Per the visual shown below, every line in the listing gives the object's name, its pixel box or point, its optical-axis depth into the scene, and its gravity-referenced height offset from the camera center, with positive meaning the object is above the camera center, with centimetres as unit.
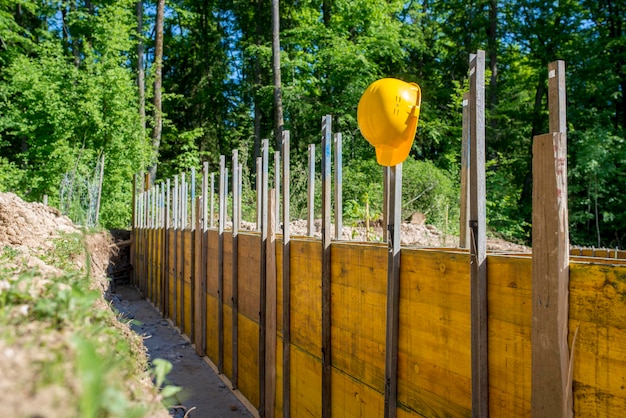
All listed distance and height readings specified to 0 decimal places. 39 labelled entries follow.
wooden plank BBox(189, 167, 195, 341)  1046 -57
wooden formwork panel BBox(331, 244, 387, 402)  401 -58
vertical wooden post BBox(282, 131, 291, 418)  567 -77
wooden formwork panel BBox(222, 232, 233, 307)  805 -46
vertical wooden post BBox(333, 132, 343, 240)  535 +47
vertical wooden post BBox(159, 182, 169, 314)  1402 -49
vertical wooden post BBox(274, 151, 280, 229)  654 +76
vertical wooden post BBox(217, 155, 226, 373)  843 -91
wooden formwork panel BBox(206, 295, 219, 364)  900 -148
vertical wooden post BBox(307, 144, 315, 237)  587 +50
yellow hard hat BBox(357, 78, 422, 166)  387 +86
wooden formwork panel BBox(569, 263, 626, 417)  231 -41
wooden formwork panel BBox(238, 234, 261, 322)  682 -47
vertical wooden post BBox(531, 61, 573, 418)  252 -12
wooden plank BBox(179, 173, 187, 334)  1168 -24
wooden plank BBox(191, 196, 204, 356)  989 -84
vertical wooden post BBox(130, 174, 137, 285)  2073 -5
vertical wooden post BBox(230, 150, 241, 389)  759 -77
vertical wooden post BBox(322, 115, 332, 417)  475 -68
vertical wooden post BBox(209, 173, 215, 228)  973 +57
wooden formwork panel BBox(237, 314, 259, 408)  682 -150
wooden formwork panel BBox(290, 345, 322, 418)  502 -135
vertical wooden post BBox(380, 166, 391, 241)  429 +40
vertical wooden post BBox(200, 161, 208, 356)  962 -30
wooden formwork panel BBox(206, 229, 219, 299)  907 -41
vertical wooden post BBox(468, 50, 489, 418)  297 -17
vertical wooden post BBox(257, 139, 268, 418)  643 -90
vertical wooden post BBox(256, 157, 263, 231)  712 +65
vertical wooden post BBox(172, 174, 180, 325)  1253 -17
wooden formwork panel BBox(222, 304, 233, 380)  792 -148
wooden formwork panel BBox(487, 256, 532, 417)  276 -48
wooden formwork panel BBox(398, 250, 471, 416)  318 -57
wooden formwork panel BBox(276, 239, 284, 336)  607 -51
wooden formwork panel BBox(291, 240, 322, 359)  509 -54
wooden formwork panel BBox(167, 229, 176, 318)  1300 -85
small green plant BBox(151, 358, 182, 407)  158 -37
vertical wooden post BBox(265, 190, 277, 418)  614 -82
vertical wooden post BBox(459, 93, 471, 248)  389 +48
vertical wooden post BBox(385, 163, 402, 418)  372 -56
